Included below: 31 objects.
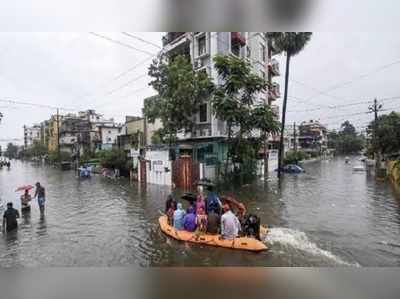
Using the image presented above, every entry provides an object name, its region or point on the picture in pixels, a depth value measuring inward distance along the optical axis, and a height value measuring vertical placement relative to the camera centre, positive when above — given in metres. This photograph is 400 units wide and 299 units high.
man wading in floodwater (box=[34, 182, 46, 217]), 12.71 -2.02
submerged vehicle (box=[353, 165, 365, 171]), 32.12 -2.49
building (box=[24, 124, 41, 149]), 72.28 +2.83
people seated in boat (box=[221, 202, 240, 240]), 7.88 -2.06
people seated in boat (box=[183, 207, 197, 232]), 8.79 -2.18
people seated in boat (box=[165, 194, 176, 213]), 10.43 -1.98
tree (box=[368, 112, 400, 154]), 24.33 +0.71
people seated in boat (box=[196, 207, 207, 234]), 8.52 -2.15
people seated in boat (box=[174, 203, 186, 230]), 9.02 -2.15
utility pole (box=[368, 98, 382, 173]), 28.88 +3.43
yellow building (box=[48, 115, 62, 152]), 59.83 +2.25
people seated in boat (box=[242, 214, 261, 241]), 8.30 -2.24
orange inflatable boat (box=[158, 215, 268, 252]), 7.65 -2.48
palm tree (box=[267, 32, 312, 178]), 21.67 +6.92
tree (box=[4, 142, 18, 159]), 85.71 -1.20
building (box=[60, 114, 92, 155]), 51.75 +2.25
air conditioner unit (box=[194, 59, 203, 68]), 21.66 +5.79
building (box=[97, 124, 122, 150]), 47.94 +2.06
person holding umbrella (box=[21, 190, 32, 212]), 12.84 -2.34
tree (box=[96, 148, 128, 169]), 28.47 -1.21
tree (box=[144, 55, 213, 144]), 18.75 +3.28
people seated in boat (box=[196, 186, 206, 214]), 8.98 -1.71
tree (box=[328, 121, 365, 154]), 84.75 +0.72
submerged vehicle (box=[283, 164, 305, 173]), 31.98 -2.51
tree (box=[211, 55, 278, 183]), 16.98 +2.56
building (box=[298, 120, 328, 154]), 72.49 +1.81
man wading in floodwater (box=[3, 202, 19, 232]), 9.83 -2.29
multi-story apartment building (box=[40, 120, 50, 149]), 65.25 +2.91
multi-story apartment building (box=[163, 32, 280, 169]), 20.23 +2.58
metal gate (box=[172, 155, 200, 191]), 19.86 -1.76
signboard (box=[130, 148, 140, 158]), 25.81 -0.60
